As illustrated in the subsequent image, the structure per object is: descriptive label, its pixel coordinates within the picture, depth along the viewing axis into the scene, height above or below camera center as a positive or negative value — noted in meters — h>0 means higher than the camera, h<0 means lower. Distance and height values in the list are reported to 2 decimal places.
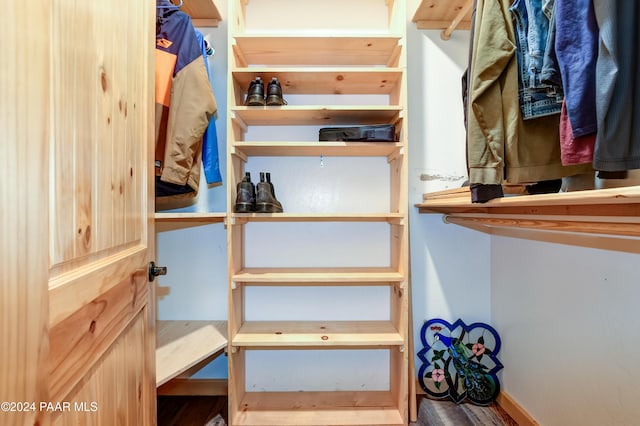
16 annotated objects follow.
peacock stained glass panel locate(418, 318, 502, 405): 1.65 -0.81
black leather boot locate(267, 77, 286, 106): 1.45 +0.52
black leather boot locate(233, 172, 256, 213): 1.43 +0.05
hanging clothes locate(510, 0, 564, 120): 0.87 +0.42
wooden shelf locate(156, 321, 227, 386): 1.30 -0.62
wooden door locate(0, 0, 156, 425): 0.38 +0.00
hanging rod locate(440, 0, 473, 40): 1.55 +0.97
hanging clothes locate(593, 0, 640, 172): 0.68 +0.27
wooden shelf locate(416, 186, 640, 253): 0.71 -0.02
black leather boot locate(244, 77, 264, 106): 1.45 +0.53
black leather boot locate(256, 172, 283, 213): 1.44 +0.04
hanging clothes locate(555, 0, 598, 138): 0.73 +0.35
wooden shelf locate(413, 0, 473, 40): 1.62 +1.04
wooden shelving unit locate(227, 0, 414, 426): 1.47 +0.00
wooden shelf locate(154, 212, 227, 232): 1.37 -0.05
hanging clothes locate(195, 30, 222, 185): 1.51 +0.27
